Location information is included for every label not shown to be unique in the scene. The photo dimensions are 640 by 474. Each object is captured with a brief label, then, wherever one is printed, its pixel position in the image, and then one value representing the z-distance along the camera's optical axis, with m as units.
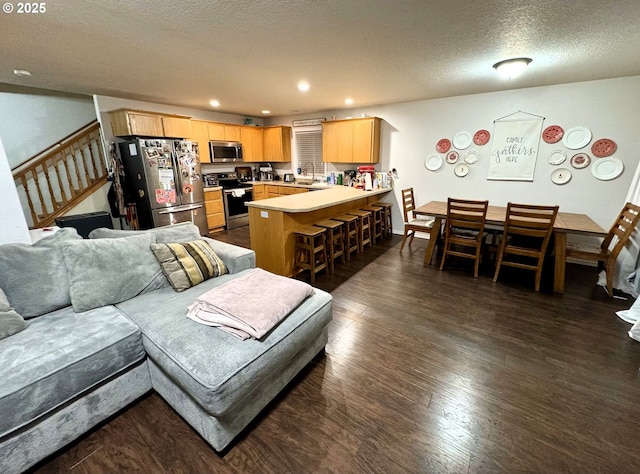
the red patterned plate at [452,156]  4.44
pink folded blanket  1.51
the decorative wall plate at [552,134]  3.70
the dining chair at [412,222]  4.05
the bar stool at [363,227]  4.23
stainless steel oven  5.67
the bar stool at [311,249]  3.20
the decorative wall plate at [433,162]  4.60
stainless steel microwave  5.58
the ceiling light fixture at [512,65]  2.62
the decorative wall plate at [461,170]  4.41
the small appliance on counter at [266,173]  6.68
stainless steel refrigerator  4.17
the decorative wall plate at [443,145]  4.47
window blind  6.11
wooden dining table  2.91
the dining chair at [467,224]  3.27
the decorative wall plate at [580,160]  3.60
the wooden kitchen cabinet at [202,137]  5.22
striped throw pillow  2.05
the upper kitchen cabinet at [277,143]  6.29
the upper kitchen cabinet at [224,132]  5.53
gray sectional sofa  1.24
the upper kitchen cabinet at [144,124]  4.09
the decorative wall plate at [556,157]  3.72
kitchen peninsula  3.14
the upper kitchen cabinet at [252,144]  6.18
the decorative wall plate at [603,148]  3.45
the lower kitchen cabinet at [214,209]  5.38
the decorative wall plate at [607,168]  3.45
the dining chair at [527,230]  2.89
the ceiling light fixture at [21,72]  2.87
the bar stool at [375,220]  4.69
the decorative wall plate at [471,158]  4.30
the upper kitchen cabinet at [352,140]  4.92
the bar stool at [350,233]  3.90
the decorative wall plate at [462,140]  4.30
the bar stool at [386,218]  4.97
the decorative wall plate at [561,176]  3.74
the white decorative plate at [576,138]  3.56
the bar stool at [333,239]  3.51
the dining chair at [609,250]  2.78
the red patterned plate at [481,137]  4.15
